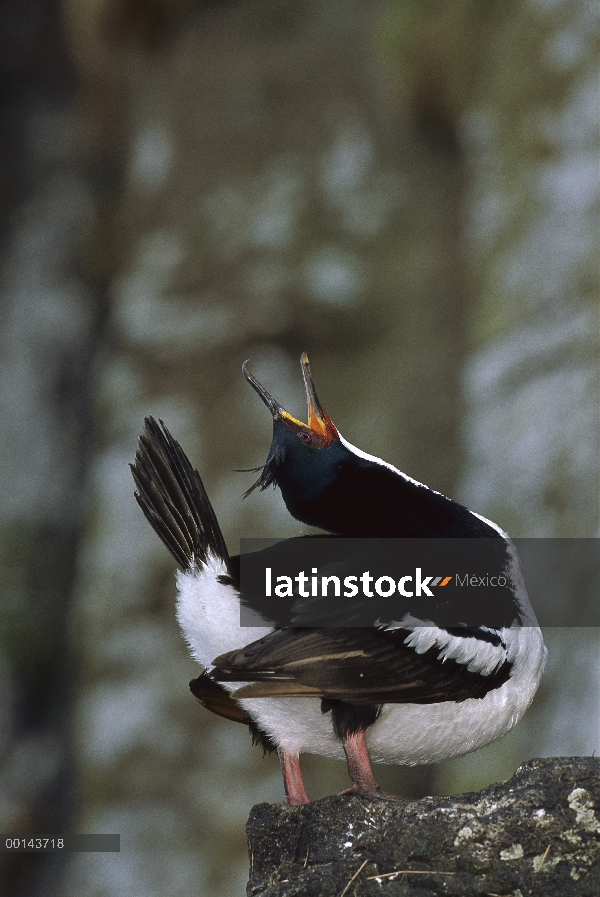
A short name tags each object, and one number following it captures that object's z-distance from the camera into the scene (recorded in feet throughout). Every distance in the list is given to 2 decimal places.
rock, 34.52
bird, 34.72
